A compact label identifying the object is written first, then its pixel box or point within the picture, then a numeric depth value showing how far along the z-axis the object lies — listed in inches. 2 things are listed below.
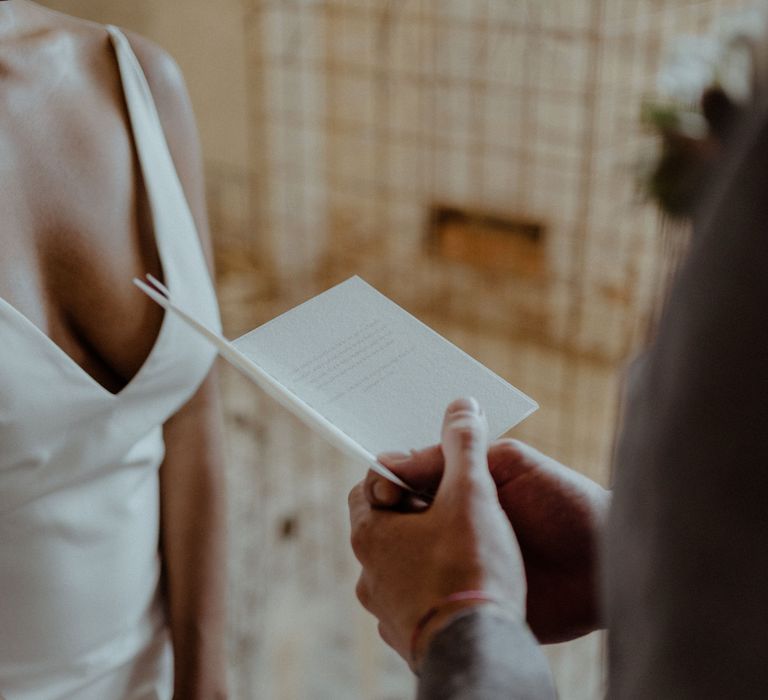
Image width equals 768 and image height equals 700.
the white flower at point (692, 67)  43.5
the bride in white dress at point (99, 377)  32.8
